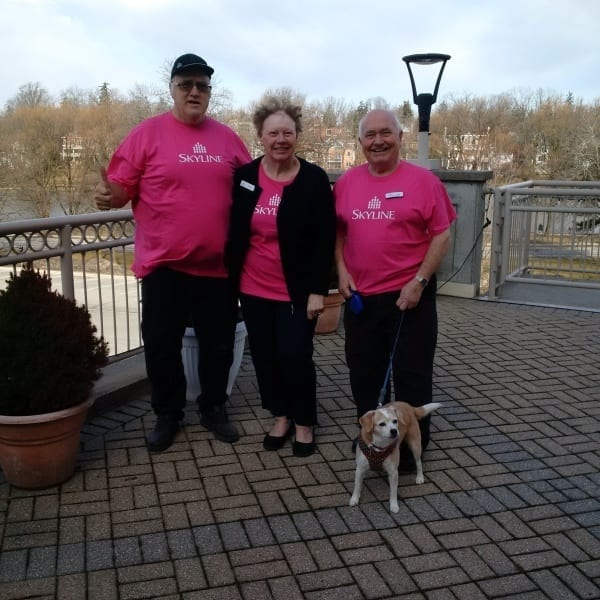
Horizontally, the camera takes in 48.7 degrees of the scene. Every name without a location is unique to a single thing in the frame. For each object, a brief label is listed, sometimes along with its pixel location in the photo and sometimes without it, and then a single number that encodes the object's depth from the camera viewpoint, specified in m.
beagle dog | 3.15
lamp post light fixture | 8.27
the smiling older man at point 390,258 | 3.36
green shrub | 3.14
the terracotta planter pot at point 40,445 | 3.19
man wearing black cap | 3.48
